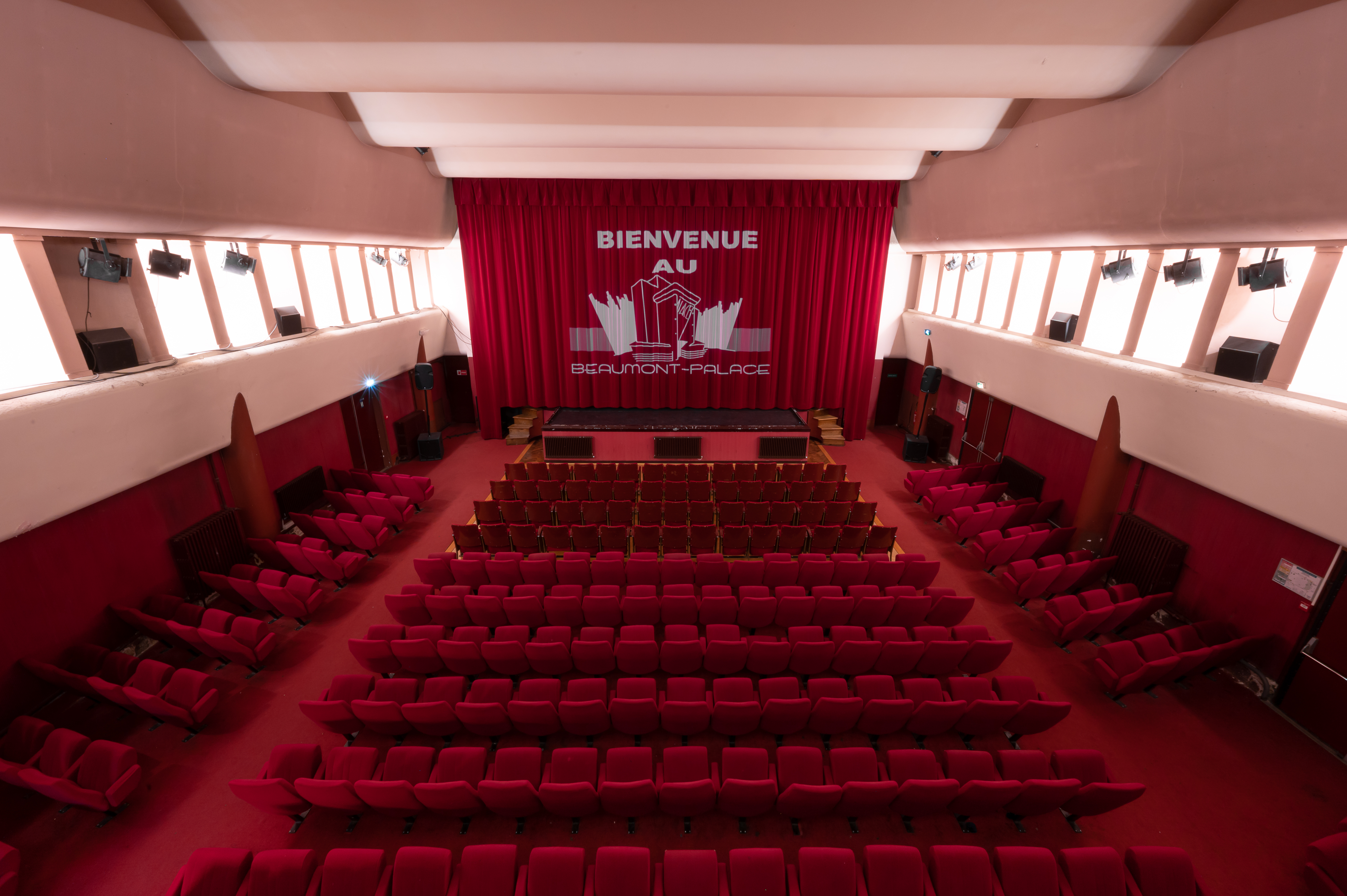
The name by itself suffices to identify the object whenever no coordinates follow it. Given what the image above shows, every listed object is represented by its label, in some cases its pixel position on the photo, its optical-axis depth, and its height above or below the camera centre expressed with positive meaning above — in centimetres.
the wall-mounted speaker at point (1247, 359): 636 -87
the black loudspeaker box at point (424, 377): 1317 -235
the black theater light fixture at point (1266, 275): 609 +12
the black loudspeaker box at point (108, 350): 616 -84
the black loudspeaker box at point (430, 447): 1305 -401
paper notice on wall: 574 -316
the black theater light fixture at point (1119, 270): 795 +21
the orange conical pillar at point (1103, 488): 798 -306
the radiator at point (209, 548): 734 -380
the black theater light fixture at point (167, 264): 684 +17
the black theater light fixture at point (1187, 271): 704 +18
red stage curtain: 1273 -26
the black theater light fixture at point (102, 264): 604 +14
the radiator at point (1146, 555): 726 -378
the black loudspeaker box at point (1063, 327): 930 -73
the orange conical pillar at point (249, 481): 797 -304
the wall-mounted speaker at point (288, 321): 933 -74
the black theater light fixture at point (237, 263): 808 +22
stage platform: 1298 -380
